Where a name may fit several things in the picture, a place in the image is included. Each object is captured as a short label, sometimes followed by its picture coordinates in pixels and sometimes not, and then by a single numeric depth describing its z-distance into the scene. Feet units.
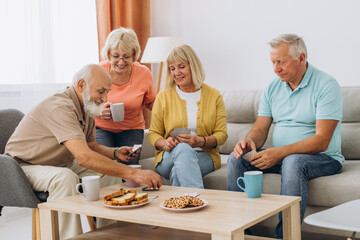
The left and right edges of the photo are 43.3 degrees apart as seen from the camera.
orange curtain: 12.93
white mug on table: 6.08
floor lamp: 12.64
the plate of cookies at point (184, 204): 5.28
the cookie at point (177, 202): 5.31
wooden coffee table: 4.73
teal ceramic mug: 5.69
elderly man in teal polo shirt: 7.28
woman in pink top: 9.36
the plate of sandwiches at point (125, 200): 5.65
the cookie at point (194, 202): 5.36
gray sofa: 7.15
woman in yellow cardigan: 8.45
